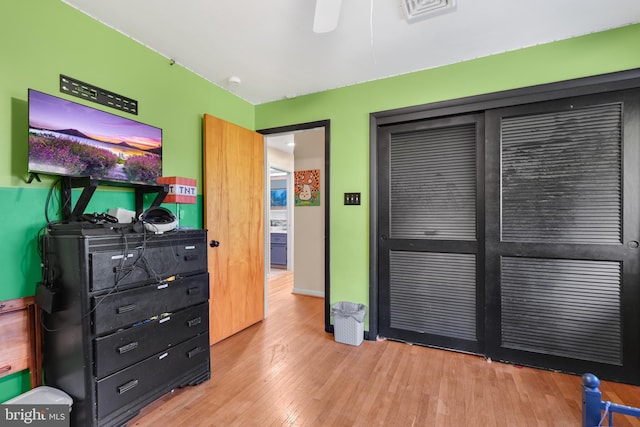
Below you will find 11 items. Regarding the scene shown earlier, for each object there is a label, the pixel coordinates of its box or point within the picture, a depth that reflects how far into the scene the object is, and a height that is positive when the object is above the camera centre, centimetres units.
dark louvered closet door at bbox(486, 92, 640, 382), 206 -19
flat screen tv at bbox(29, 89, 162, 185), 160 +47
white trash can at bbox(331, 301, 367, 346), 267 -107
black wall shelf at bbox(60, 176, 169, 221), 168 +13
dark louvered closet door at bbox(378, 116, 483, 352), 250 -20
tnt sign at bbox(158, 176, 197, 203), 215 +19
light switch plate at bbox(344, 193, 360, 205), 287 +14
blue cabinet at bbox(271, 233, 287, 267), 629 -81
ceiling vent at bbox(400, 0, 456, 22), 174 +129
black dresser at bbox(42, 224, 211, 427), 148 -60
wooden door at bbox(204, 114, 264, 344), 268 -9
